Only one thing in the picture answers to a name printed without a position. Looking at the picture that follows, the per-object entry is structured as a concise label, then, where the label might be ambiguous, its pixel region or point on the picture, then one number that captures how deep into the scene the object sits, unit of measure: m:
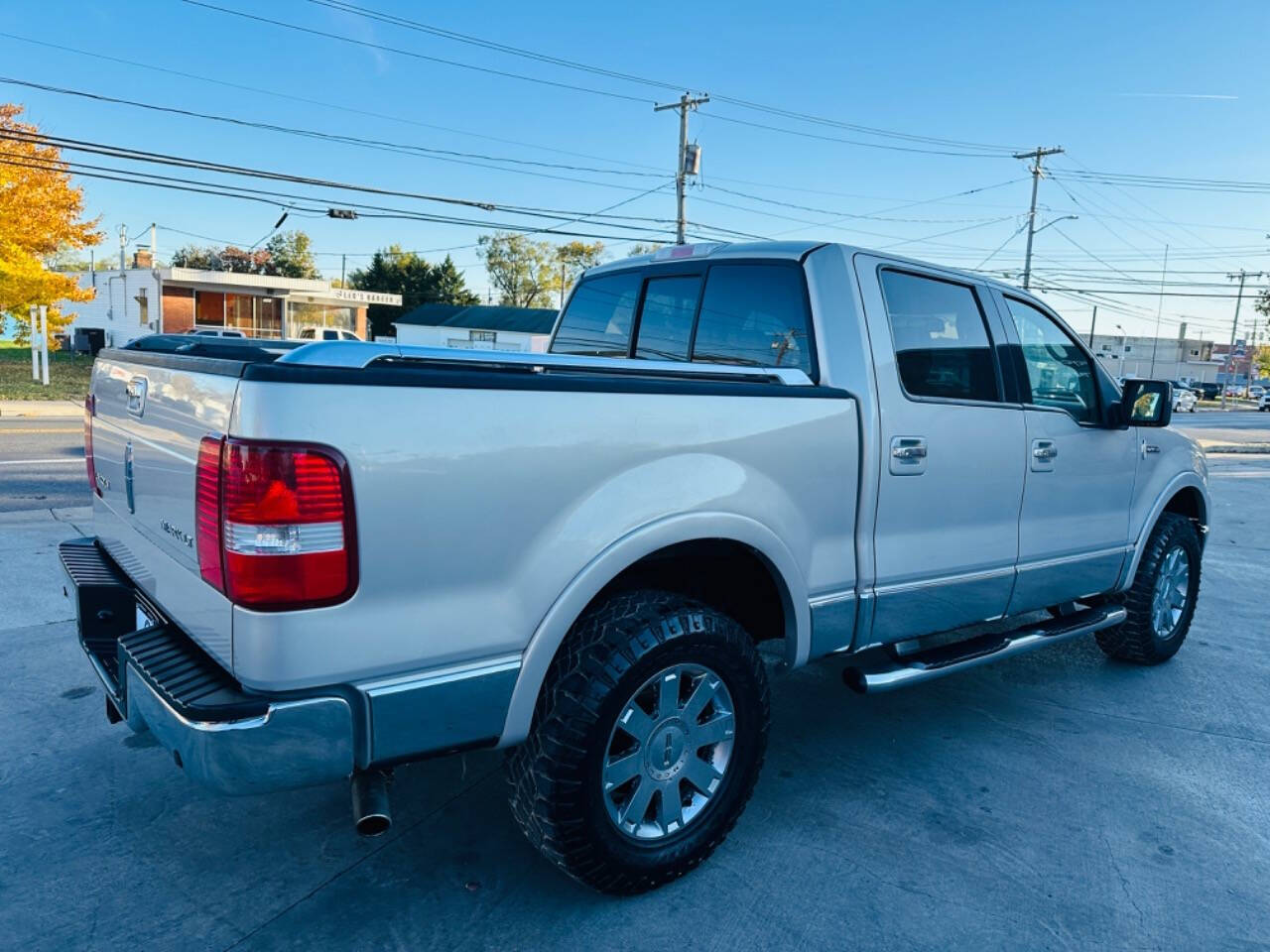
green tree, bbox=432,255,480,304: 65.94
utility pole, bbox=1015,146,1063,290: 42.30
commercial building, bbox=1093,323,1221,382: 98.75
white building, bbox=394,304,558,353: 47.88
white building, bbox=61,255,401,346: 38.19
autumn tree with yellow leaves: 23.41
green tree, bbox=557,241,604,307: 78.69
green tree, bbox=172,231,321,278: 75.44
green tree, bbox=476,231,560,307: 79.94
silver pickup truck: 2.06
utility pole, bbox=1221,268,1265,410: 69.16
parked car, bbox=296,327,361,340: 34.88
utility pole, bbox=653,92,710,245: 29.95
